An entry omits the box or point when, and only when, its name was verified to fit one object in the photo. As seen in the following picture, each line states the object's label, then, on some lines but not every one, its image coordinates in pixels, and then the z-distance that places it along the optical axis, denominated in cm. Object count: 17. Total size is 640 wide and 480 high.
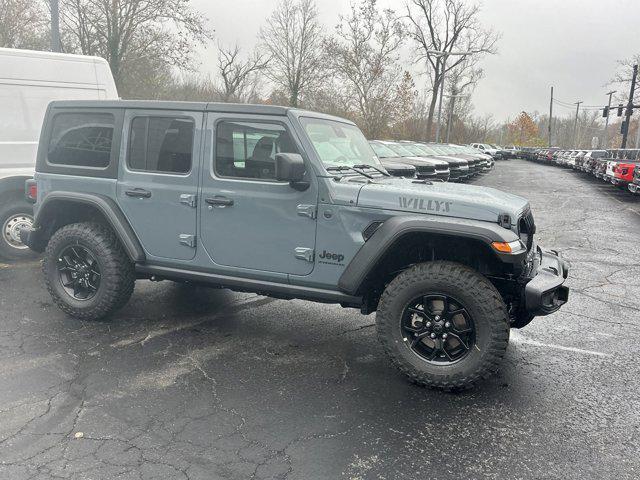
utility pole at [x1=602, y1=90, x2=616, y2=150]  5262
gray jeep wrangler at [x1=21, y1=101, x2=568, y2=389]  344
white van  646
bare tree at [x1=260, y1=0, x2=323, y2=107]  3453
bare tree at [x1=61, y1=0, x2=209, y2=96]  2162
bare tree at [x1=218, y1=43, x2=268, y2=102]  3853
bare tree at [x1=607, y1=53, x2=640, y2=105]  4482
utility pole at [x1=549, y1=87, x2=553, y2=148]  8352
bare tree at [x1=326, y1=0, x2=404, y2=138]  2992
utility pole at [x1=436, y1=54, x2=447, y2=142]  2898
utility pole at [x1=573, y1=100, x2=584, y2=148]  9342
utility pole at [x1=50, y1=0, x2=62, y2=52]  1076
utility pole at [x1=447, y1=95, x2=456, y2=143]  4778
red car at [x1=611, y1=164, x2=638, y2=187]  1819
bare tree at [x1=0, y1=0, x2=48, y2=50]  2059
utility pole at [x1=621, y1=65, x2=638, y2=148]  4291
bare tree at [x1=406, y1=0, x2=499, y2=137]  3850
